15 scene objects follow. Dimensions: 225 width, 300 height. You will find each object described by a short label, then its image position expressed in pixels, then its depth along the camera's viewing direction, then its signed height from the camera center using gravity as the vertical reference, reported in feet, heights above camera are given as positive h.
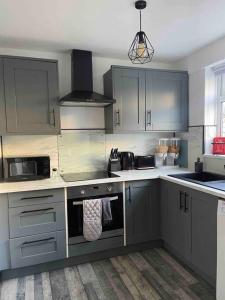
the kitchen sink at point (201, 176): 8.58 -1.52
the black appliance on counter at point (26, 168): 7.84 -1.02
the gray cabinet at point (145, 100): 8.96 +1.44
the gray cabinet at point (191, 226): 6.36 -2.75
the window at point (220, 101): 9.00 +1.30
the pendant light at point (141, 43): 5.57 +2.16
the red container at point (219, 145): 8.59 -0.37
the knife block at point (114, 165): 9.46 -1.14
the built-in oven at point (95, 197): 7.69 -2.39
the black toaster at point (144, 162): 10.00 -1.10
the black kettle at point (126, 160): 9.70 -0.96
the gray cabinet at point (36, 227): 7.10 -2.74
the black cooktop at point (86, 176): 8.27 -1.43
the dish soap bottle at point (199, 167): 9.05 -1.21
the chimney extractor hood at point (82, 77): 8.50 +2.23
